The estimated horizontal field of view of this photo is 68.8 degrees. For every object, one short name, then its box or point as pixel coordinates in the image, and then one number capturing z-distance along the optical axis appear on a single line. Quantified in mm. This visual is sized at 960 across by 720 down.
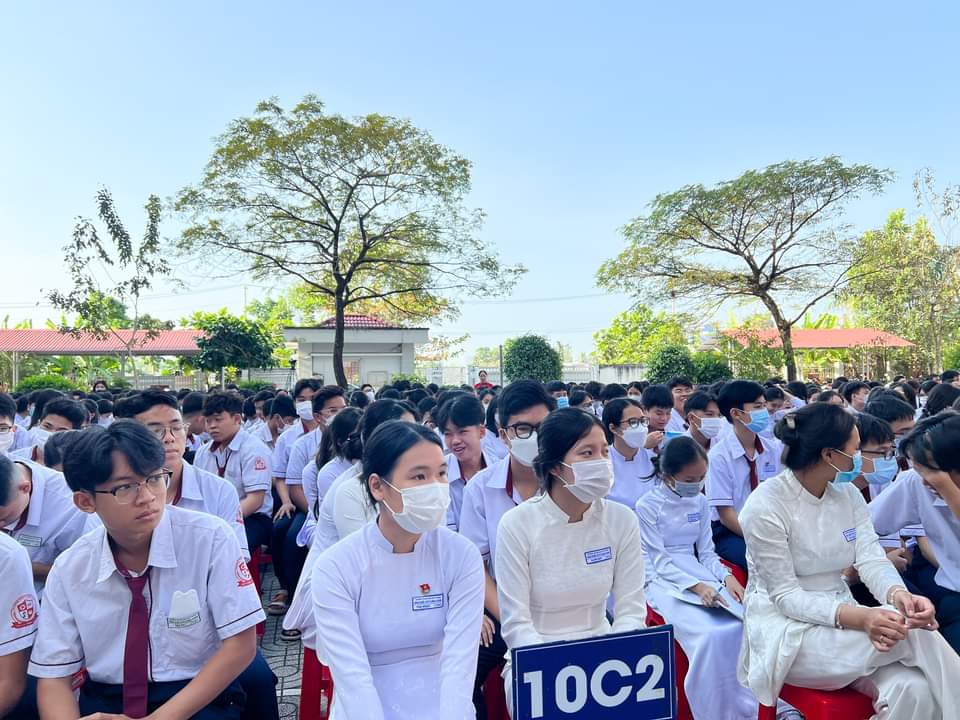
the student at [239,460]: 4754
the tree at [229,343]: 21141
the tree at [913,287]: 20484
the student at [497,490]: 3238
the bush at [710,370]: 18500
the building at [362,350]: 23375
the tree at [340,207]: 18266
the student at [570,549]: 2586
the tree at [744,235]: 19734
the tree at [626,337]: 39375
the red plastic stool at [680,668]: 3018
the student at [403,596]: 2115
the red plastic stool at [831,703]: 2467
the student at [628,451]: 4375
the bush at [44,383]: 15022
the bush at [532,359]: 18703
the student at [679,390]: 7846
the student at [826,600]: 2336
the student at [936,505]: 2678
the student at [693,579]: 2967
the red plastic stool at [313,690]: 2861
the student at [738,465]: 4246
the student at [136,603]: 2096
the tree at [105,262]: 18375
